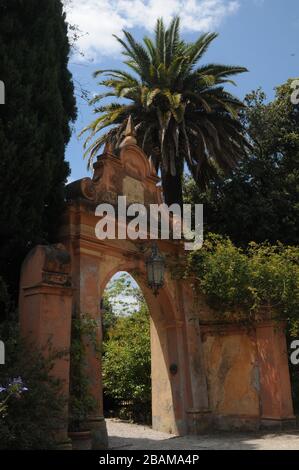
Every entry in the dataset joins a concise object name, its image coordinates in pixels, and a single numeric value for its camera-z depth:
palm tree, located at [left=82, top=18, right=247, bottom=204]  16.34
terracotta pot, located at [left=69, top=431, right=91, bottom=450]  7.65
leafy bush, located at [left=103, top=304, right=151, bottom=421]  13.22
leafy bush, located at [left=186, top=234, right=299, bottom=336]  10.48
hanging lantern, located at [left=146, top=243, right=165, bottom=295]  9.60
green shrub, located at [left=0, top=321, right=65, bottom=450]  5.73
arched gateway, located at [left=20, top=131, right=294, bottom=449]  9.10
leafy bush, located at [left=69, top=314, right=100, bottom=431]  7.71
